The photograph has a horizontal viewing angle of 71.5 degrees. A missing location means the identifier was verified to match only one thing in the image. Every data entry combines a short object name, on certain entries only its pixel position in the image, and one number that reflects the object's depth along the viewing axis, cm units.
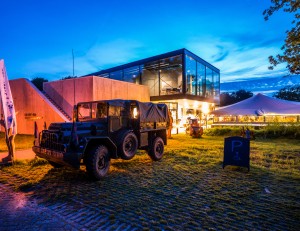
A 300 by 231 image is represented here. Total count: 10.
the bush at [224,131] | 1713
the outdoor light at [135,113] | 753
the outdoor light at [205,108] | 2818
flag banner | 768
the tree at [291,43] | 808
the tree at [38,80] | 3585
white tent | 1538
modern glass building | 2084
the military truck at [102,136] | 560
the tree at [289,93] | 4541
